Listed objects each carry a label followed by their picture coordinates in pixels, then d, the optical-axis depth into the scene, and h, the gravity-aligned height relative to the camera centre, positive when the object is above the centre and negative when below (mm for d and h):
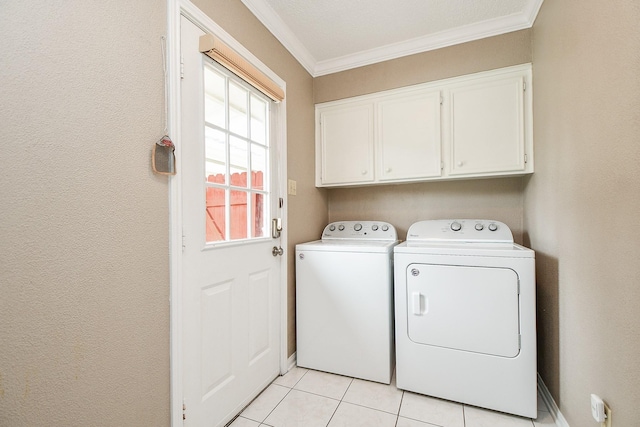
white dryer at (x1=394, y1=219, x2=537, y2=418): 1545 -671
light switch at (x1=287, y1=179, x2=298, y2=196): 2072 +197
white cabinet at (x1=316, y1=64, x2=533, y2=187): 1924 +612
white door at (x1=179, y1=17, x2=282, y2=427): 1292 -158
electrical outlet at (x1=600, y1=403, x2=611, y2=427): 1015 -762
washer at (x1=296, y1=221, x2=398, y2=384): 1863 -676
